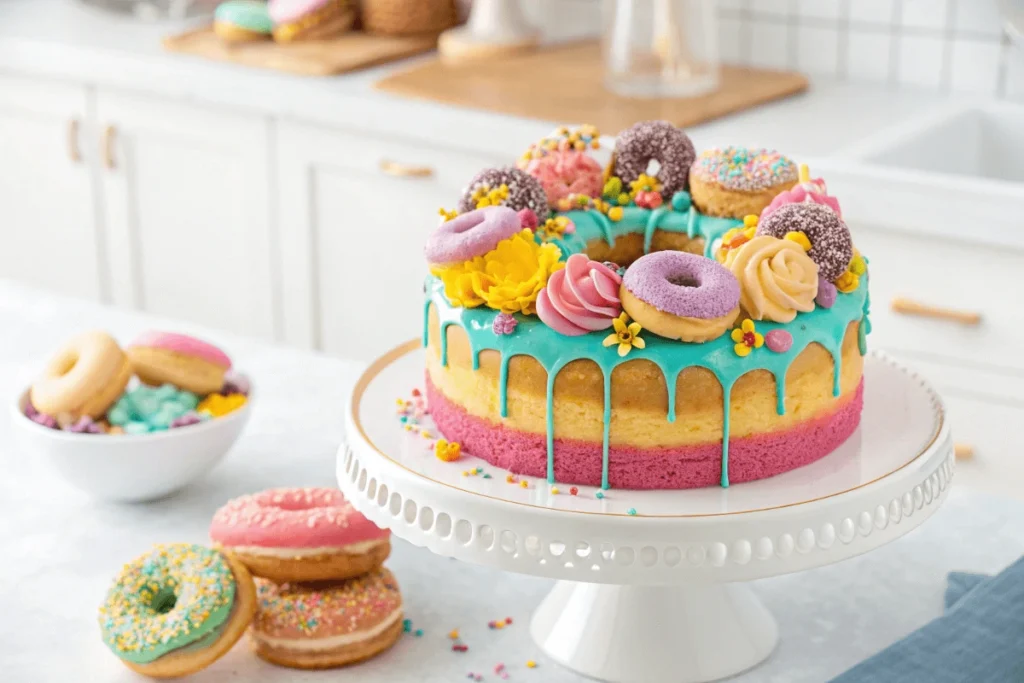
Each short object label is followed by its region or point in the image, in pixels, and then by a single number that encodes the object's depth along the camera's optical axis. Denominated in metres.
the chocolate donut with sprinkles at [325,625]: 1.27
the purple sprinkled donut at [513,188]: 1.32
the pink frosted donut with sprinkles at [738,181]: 1.35
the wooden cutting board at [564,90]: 2.03
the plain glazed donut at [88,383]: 1.40
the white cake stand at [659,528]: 1.20
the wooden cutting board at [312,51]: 2.30
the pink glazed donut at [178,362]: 1.43
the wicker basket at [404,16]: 2.49
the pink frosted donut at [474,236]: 1.26
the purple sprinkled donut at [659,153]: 1.39
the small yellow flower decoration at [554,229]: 1.33
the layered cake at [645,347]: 1.23
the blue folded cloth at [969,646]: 1.23
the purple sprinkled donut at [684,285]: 1.22
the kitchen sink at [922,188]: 1.76
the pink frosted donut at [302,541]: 1.29
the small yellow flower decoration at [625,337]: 1.23
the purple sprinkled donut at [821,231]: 1.27
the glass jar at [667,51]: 2.12
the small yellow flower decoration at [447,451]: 1.28
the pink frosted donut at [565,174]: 1.38
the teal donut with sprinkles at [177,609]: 1.25
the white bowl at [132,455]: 1.38
